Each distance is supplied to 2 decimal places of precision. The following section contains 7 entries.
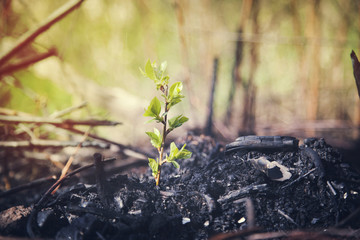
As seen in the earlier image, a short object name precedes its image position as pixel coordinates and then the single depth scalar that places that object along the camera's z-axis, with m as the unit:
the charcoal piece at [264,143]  0.73
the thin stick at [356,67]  0.70
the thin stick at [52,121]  0.86
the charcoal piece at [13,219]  0.69
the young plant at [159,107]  0.69
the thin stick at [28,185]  0.72
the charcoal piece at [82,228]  0.67
